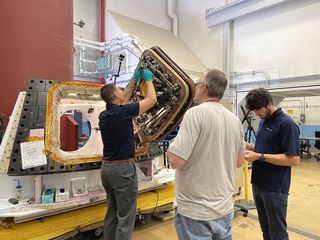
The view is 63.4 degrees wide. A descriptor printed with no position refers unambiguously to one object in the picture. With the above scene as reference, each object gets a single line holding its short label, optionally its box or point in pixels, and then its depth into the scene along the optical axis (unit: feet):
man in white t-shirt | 3.91
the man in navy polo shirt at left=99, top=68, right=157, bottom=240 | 6.13
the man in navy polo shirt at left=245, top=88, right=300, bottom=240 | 5.42
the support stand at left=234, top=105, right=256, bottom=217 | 10.61
